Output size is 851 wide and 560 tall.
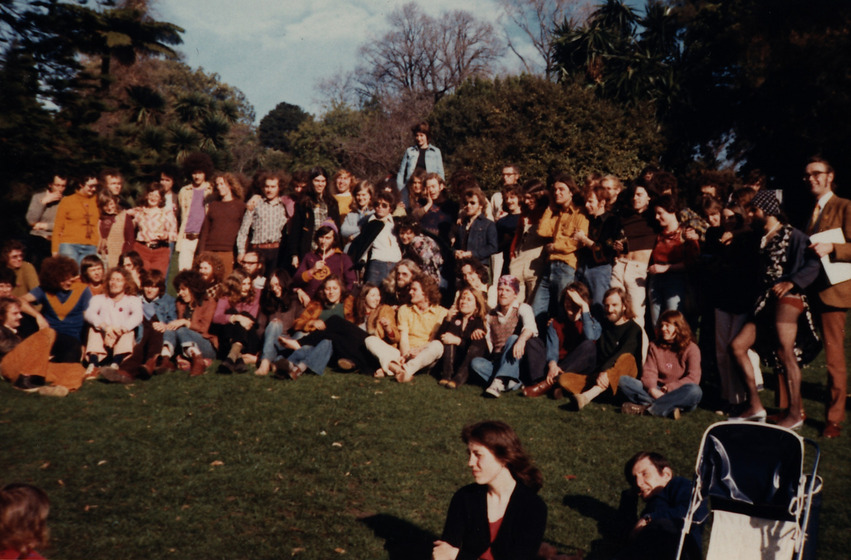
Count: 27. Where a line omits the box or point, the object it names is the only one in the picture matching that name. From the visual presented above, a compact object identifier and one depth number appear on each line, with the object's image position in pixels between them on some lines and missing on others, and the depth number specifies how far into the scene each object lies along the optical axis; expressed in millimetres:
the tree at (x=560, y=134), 21953
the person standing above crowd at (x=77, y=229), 9258
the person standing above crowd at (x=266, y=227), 9789
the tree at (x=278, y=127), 67750
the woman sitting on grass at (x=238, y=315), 8789
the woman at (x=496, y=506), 3637
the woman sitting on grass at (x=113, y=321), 8539
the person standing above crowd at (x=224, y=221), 9906
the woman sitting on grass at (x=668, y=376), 7141
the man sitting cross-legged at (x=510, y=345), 7848
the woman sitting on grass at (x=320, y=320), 8367
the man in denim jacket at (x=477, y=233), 9328
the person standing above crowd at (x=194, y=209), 10773
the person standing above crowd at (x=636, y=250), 8164
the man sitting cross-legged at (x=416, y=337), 8281
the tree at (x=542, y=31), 42156
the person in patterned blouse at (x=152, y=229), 10023
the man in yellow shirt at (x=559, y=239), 8523
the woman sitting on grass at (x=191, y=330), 8461
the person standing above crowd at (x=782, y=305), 6605
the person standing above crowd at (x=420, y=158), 11164
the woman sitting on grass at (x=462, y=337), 8195
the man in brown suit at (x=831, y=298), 6602
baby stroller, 4066
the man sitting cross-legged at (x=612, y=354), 7445
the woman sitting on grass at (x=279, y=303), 9039
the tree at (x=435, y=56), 44875
